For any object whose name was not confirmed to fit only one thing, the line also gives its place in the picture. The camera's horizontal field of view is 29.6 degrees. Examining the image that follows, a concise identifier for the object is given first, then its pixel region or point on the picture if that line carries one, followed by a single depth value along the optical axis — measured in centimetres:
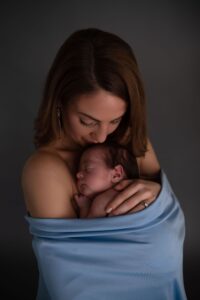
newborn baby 117
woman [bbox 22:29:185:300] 105
